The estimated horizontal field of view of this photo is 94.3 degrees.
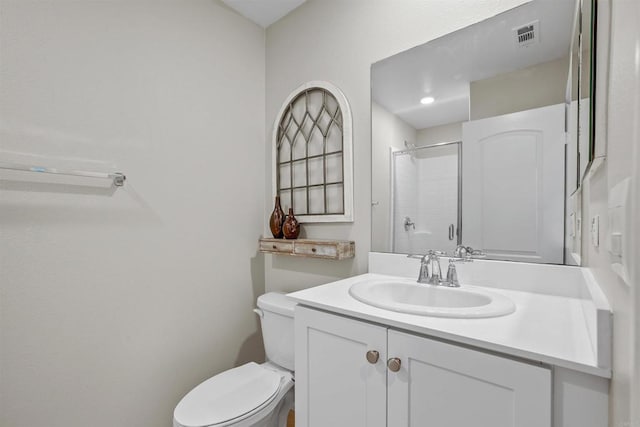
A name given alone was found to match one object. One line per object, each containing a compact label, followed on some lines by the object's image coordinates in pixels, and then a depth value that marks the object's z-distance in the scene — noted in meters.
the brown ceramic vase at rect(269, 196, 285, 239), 1.74
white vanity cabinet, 0.63
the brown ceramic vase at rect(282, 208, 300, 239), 1.69
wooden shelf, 1.46
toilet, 1.11
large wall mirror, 1.00
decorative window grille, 1.54
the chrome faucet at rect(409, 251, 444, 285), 1.16
